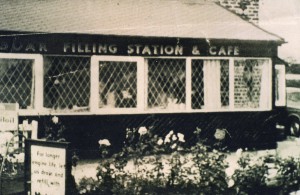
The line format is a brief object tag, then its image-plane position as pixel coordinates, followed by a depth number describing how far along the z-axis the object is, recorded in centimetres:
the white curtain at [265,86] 1123
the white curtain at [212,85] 1077
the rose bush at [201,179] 643
